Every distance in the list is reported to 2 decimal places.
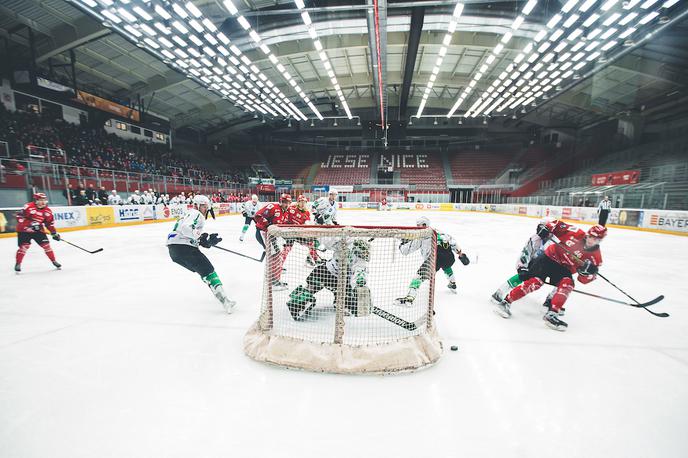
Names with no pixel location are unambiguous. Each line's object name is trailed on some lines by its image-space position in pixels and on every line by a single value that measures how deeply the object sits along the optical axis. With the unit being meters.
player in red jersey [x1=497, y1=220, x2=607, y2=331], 3.02
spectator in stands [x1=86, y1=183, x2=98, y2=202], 12.52
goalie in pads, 2.71
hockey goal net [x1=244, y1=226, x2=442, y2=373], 2.22
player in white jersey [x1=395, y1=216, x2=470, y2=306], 3.03
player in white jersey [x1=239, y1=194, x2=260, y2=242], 8.55
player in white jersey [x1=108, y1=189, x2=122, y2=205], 13.37
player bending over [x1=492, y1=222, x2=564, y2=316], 3.46
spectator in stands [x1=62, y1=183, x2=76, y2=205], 11.50
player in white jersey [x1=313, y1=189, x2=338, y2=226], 6.62
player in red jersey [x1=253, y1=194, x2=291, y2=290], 4.64
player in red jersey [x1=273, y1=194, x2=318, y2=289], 4.62
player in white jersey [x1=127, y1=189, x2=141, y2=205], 13.93
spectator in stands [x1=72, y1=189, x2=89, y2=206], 11.76
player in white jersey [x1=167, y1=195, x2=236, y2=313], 3.35
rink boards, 9.99
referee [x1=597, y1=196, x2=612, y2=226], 12.50
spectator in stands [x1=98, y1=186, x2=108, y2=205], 12.95
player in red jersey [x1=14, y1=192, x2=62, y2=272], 5.01
